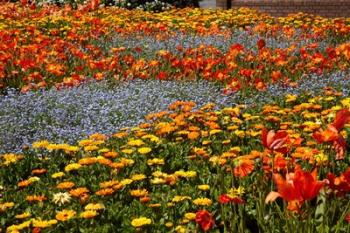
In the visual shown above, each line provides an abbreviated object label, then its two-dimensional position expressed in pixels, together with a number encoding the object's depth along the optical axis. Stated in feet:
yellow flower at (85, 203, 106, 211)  16.65
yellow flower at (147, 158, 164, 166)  20.63
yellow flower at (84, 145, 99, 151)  21.68
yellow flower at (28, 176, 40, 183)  19.76
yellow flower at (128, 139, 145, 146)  22.11
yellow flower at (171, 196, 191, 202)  17.00
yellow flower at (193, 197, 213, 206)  16.78
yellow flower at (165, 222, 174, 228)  15.95
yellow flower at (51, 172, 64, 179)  19.40
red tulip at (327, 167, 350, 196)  12.33
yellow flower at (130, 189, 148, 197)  17.99
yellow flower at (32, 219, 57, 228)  15.82
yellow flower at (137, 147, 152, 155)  21.32
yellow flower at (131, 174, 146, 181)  18.80
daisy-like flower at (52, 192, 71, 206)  17.89
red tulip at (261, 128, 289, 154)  12.44
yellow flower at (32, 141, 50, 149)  22.24
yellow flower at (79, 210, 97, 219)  16.17
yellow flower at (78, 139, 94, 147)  22.43
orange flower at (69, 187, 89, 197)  17.77
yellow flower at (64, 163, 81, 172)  20.04
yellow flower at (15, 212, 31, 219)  16.69
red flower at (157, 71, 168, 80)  34.65
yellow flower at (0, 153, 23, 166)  21.86
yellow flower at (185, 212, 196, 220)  15.86
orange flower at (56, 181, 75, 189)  18.55
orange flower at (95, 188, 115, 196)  17.83
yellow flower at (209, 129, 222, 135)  23.43
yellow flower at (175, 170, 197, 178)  19.01
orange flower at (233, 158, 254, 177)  14.09
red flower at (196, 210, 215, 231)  13.23
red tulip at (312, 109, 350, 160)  12.32
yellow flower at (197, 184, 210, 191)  17.82
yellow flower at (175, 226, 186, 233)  15.59
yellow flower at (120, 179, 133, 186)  18.53
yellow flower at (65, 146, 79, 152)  21.86
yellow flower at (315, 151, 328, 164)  17.47
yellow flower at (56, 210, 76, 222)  16.03
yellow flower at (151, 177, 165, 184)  18.88
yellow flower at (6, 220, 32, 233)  15.90
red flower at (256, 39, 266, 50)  33.00
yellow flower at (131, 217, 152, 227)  15.29
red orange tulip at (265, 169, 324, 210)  10.56
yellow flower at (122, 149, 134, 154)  21.57
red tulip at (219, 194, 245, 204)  12.97
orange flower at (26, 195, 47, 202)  17.94
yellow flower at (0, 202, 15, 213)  17.59
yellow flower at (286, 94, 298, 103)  29.42
